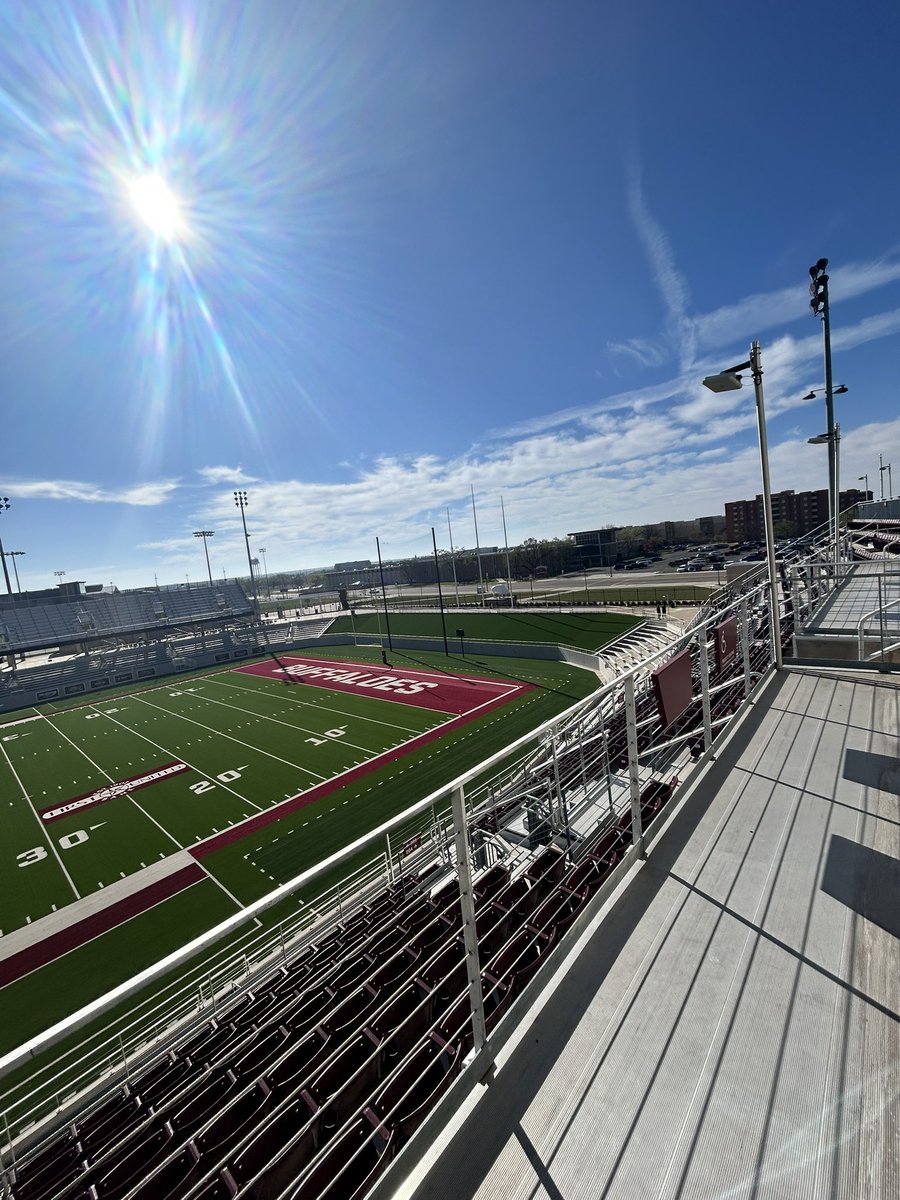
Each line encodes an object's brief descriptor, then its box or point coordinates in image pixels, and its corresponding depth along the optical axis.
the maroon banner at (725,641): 5.50
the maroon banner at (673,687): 4.01
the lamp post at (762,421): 6.51
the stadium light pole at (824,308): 11.55
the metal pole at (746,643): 5.56
